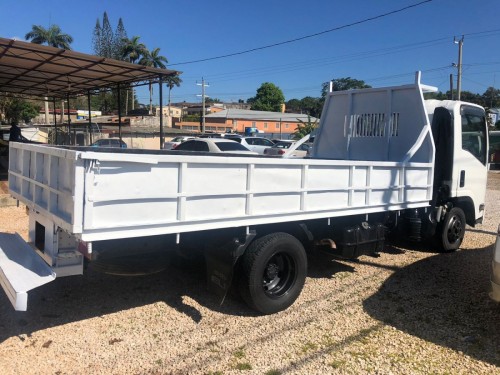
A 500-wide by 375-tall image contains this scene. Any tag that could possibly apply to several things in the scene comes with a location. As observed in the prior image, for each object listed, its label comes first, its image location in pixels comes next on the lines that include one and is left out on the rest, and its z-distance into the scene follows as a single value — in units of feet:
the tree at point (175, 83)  242.37
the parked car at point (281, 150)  60.70
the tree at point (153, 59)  219.41
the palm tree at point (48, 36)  196.15
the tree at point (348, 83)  264.39
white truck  11.35
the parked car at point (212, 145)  50.34
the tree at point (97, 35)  254.47
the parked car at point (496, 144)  103.46
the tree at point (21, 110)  150.51
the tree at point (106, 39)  253.24
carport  38.06
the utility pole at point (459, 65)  109.19
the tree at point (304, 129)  111.24
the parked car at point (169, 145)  88.53
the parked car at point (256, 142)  76.74
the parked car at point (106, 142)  75.53
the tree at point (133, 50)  214.28
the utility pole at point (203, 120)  170.47
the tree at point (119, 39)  252.01
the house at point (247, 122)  248.52
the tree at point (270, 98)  358.64
